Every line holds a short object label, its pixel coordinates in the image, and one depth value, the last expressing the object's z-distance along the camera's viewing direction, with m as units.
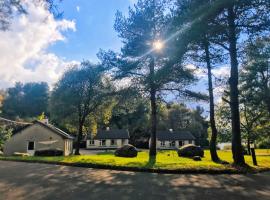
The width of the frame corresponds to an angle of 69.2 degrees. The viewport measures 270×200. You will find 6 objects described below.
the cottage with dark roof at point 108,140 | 44.85
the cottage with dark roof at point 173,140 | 46.83
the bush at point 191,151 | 19.49
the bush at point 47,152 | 21.78
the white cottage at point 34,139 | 26.15
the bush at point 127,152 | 19.55
